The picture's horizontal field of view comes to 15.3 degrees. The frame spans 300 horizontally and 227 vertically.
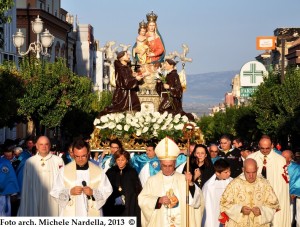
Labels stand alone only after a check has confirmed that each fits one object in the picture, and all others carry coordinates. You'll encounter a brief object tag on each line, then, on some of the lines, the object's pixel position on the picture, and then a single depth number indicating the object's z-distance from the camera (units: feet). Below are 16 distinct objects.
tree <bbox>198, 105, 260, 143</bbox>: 259.19
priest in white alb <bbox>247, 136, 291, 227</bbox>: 55.06
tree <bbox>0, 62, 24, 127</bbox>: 130.00
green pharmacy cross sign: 188.87
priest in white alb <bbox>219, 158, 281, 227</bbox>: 42.73
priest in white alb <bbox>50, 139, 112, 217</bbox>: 42.86
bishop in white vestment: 42.73
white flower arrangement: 92.22
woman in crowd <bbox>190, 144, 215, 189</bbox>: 53.57
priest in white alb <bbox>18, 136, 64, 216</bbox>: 51.44
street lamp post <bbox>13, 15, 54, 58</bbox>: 123.44
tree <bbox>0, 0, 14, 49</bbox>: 76.38
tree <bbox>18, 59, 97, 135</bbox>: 176.04
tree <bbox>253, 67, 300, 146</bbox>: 184.44
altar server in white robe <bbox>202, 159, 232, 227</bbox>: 50.37
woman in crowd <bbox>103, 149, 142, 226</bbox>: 50.17
